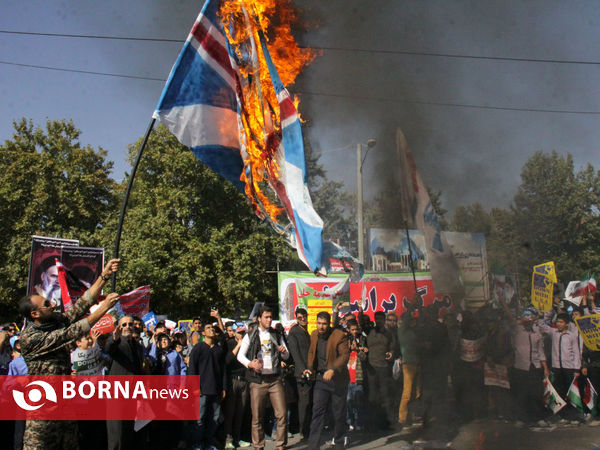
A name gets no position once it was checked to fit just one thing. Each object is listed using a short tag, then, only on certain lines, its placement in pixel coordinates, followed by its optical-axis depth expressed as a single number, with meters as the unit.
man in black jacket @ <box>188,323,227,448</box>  6.75
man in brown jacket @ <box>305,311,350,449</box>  6.84
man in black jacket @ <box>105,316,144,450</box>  5.81
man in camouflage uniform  3.72
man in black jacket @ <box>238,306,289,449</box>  6.14
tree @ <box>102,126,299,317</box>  22.27
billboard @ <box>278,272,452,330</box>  11.32
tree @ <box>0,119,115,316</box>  23.59
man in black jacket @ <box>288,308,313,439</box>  7.00
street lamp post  8.62
